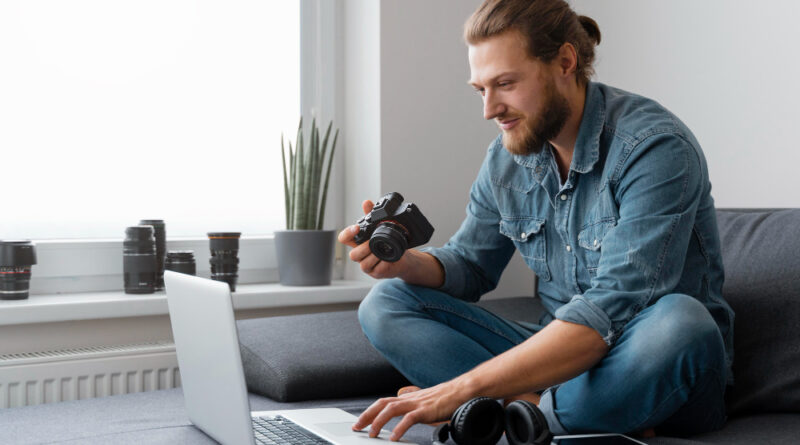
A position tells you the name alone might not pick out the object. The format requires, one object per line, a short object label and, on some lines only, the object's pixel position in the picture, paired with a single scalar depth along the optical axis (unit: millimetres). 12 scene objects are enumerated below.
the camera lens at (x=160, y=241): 2227
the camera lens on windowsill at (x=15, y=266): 1982
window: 2193
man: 1314
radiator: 1920
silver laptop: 1122
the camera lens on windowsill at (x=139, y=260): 2146
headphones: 1205
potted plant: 2375
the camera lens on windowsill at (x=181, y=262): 2195
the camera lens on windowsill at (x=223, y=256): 2260
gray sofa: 1472
